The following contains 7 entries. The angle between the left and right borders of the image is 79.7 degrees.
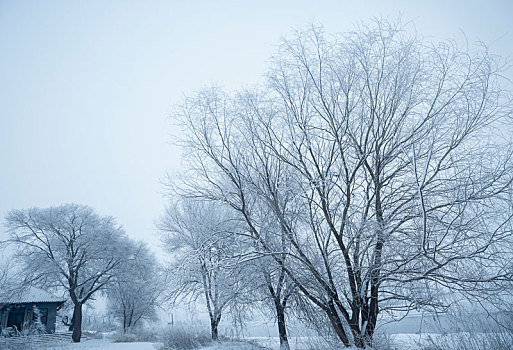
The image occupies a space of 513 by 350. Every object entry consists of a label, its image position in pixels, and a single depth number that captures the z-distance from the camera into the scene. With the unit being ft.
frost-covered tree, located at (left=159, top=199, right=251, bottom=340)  22.56
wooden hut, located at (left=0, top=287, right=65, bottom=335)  82.58
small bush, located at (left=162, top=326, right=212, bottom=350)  41.14
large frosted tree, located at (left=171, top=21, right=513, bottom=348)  17.11
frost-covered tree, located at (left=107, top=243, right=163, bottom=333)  76.43
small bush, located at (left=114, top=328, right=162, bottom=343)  76.07
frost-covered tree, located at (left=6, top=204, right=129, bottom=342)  71.92
